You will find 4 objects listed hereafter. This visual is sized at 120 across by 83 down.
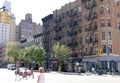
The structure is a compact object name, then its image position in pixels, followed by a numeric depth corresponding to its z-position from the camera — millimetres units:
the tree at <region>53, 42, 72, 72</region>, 27922
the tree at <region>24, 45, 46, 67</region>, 33340
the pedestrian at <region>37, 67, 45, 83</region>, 5098
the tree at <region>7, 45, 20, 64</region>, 45806
